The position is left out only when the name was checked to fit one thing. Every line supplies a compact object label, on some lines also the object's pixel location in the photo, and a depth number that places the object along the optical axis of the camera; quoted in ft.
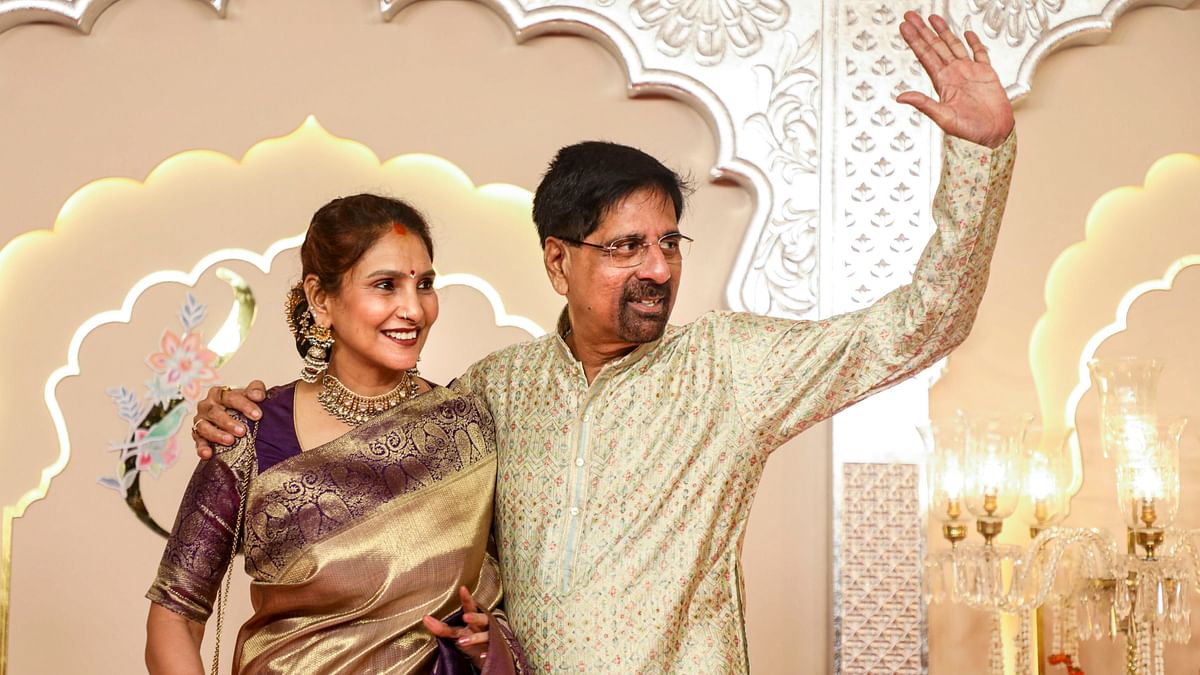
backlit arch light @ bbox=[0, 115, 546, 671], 11.69
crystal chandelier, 10.10
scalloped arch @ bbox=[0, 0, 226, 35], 11.67
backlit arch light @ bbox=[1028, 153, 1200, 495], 12.12
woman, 6.88
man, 6.79
